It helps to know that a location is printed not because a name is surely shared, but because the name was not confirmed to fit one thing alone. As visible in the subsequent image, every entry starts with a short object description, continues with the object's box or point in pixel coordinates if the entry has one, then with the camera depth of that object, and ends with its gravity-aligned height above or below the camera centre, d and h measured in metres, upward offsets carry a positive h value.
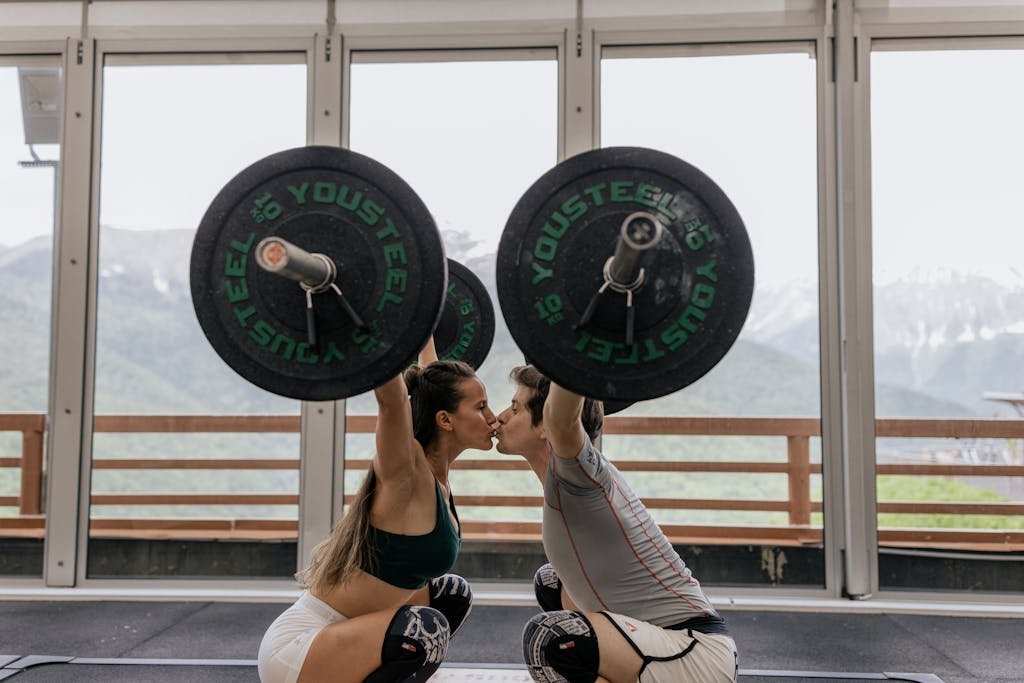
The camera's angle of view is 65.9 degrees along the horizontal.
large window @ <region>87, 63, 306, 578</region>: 3.64 +0.01
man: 1.53 -0.46
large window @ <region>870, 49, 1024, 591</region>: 3.47 +0.39
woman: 1.56 -0.45
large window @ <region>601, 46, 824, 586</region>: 3.50 +0.31
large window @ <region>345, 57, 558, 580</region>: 3.58 +1.04
